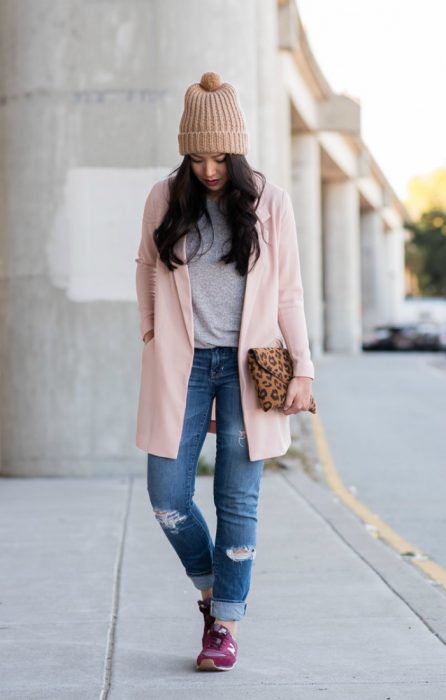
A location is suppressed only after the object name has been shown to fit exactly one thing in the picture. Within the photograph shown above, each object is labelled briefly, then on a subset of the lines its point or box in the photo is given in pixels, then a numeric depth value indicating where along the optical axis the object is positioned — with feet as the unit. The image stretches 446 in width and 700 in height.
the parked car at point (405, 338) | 171.53
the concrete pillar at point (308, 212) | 122.83
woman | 13.83
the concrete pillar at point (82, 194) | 31.55
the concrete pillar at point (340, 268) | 153.17
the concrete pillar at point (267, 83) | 37.60
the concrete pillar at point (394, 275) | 219.20
